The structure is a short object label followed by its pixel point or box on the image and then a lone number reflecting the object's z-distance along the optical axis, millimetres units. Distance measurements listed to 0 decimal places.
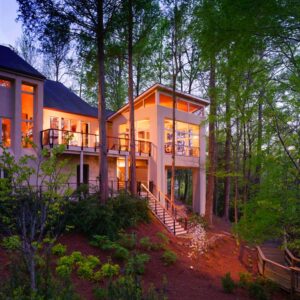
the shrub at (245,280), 11248
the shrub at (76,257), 9881
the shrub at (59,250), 9914
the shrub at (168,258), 11721
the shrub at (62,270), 8147
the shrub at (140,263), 9159
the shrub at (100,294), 7476
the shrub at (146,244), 12457
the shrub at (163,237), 13927
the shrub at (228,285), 10352
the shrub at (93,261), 9681
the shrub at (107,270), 9242
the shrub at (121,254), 10812
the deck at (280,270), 10945
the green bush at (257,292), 10177
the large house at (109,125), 15508
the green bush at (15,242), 5639
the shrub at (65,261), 9369
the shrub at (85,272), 9102
